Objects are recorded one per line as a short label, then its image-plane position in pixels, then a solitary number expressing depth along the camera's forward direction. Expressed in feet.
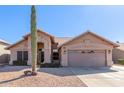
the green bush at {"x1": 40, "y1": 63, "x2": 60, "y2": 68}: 33.42
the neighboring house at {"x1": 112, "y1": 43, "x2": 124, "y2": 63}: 45.03
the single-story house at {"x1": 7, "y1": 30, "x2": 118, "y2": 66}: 33.85
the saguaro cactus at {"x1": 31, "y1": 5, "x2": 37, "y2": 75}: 19.30
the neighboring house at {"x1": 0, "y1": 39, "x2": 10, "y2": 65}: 45.09
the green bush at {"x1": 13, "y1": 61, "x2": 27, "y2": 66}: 35.82
